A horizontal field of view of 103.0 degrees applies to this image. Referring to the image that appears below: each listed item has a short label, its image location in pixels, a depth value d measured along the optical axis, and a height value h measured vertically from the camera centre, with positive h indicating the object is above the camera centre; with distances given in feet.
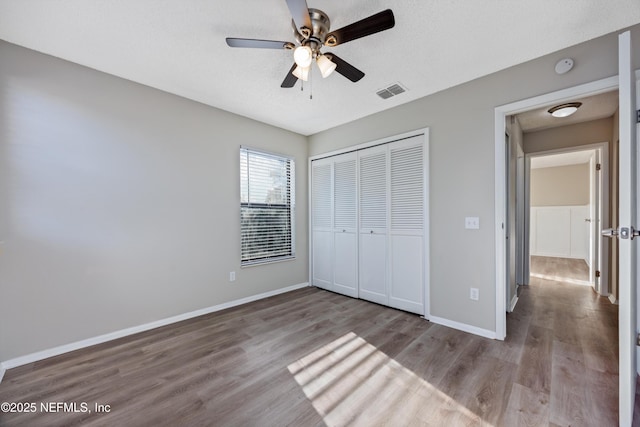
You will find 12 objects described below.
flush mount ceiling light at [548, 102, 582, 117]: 9.47 +3.90
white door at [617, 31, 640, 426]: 4.37 -0.41
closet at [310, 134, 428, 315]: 9.98 -0.51
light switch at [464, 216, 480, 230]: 8.45 -0.40
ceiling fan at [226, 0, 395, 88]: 4.86 +3.71
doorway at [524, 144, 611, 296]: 19.34 +0.11
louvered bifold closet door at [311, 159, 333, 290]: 13.30 -0.61
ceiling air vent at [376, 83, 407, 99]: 8.99 +4.42
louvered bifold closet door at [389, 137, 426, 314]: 9.86 -0.56
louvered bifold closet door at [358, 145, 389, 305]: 11.04 -0.54
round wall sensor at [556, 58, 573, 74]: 6.79 +3.91
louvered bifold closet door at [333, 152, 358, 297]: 12.21 -0.66
